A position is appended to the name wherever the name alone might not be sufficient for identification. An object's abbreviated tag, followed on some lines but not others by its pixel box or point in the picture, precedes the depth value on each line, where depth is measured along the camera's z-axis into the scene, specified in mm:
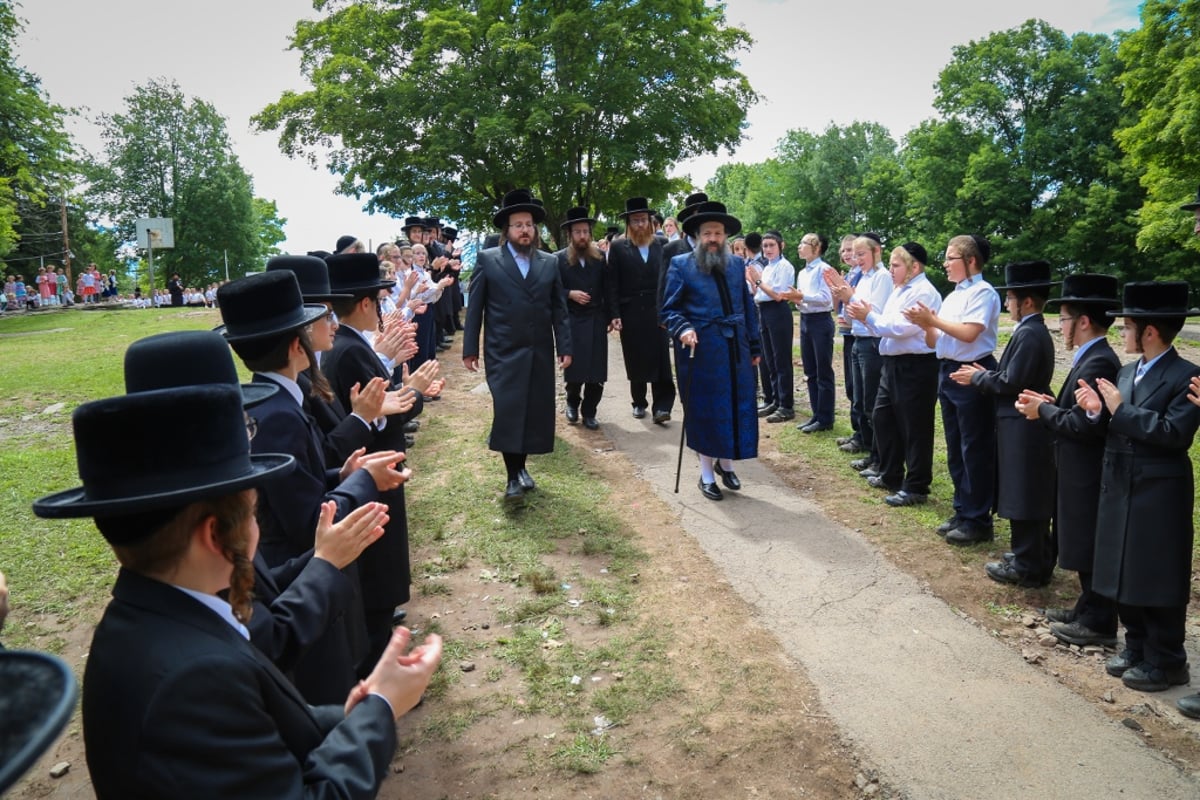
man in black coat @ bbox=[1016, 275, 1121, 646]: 4730
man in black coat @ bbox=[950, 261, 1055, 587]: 5352
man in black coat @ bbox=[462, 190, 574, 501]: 7156
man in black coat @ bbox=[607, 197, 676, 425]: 9891
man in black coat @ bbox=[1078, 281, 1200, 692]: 4191
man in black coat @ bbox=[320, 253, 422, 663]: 4172
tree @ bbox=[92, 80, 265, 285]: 53781
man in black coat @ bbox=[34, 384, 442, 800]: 1558
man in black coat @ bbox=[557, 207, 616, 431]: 9695
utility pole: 42281
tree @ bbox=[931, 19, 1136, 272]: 35531
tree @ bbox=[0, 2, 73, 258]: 29478
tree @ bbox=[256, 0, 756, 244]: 24516
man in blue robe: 7172
